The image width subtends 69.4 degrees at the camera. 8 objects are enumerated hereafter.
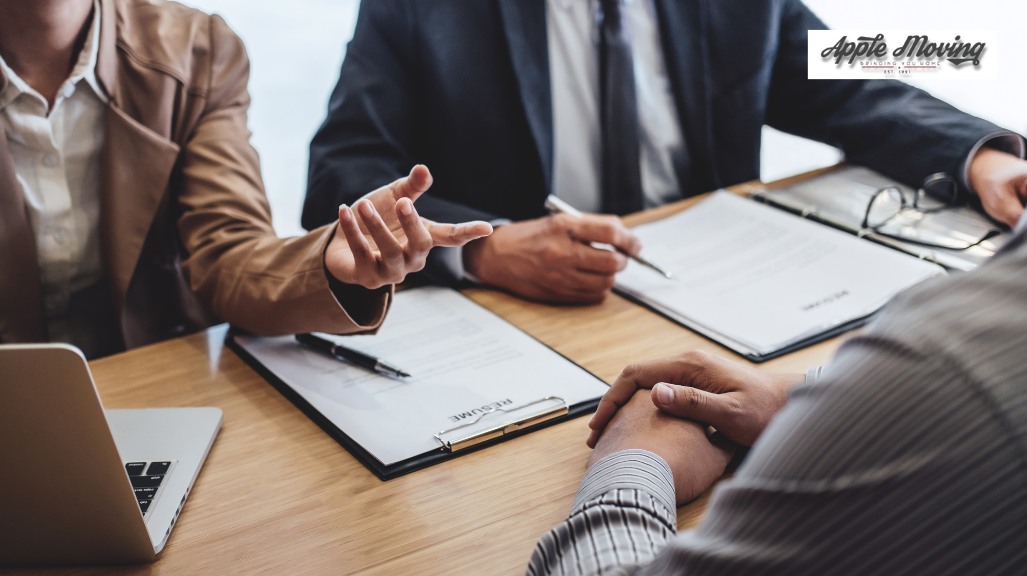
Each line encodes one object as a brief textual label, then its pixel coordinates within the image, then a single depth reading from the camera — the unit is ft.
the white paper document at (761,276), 3.24
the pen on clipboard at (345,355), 2.90
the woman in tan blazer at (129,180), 3.54
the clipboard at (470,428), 2.42
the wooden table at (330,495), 2.05
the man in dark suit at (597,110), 4.47
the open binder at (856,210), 3.72
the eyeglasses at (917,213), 3.84
